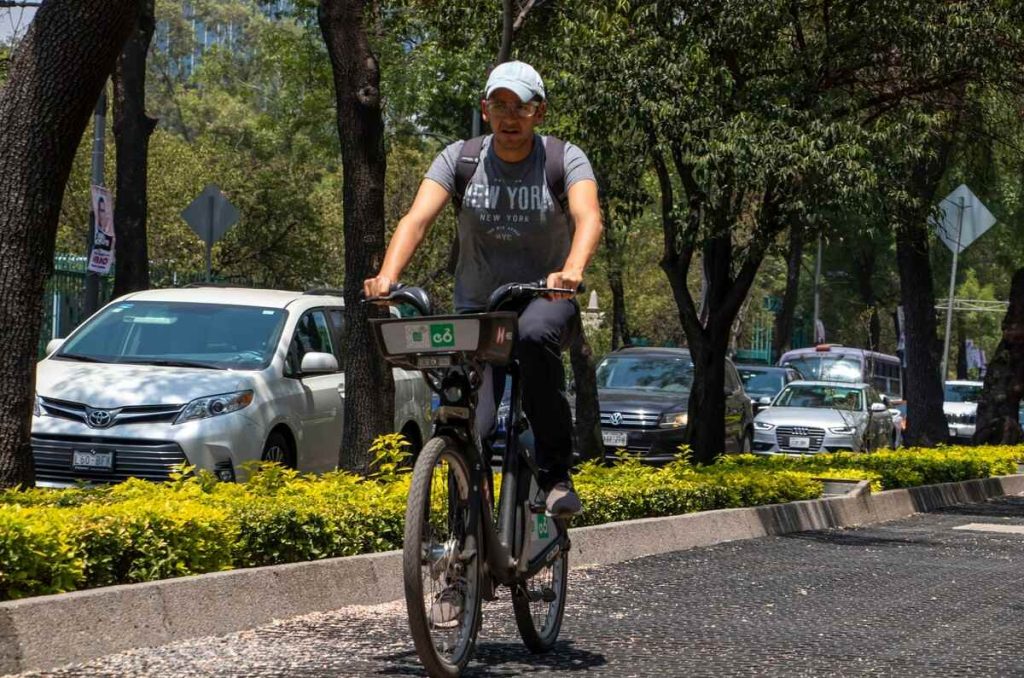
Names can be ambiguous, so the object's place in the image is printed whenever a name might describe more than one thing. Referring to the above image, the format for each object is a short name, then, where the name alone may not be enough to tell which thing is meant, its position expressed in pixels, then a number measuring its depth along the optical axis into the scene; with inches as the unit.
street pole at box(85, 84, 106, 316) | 775.1
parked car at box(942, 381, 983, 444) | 1496.1
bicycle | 197.6
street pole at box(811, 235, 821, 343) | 2588.6
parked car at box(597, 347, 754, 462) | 831.7
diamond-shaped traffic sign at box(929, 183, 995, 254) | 891.4
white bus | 1720.0
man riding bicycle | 225.5
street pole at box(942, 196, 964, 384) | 894.4
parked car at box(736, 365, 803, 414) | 1257.1
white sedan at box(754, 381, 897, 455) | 1039.0
